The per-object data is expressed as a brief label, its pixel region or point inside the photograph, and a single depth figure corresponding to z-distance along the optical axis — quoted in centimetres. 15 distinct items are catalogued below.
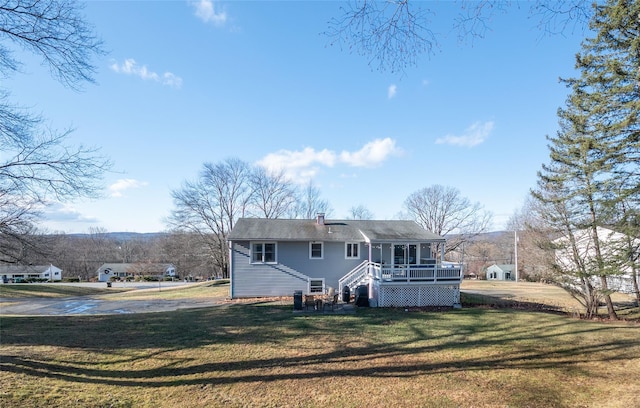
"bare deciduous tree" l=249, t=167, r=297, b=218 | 4088
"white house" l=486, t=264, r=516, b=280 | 5315
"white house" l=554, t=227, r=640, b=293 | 1244
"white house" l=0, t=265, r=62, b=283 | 5800
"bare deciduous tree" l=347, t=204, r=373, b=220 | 5779
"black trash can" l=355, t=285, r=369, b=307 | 1580
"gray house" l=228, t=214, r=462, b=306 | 1844
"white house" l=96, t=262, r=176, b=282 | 5669
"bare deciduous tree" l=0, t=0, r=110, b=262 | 616
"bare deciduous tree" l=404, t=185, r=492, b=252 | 4331
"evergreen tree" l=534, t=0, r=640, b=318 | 1010
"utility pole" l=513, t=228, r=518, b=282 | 3822
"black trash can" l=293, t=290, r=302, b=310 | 1394
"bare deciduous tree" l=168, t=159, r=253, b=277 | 3678
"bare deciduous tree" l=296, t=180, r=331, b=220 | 4712
